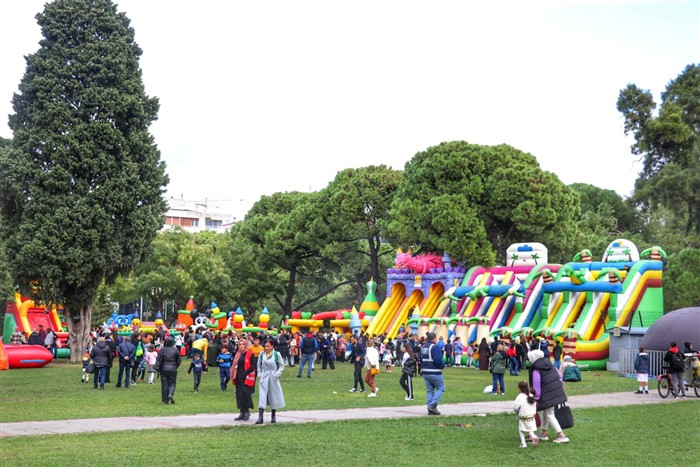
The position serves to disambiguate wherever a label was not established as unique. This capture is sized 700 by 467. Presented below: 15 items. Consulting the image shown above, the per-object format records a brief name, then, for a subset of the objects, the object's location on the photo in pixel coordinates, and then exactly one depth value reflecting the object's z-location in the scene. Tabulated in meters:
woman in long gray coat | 18.06
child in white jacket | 15.62
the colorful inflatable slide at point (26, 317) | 55.31
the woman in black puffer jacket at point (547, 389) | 15.94
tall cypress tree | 37.97
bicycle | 25.31
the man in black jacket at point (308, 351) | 32.28
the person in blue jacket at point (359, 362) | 25.57
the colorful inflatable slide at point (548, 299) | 38.94
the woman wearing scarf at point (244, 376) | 18.47
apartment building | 143.00
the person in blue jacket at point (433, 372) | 19.70
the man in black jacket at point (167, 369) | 21.92
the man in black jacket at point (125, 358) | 27.17
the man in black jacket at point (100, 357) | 26.67
